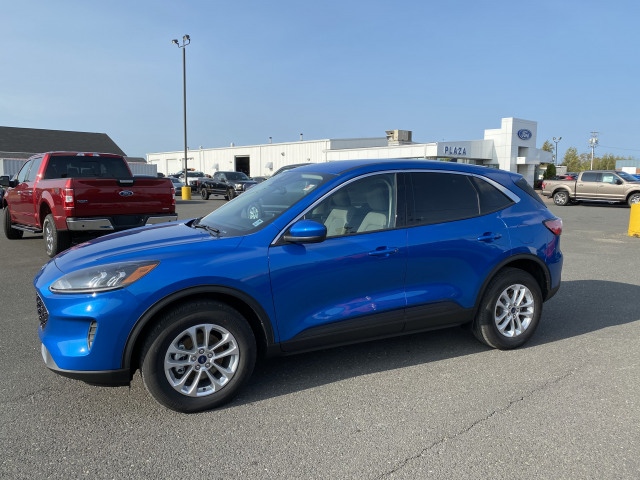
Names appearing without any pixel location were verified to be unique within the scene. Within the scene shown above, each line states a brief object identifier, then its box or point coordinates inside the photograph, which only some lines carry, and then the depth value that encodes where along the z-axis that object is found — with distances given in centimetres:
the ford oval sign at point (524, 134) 4575
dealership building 4281
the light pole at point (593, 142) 10443
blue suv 321
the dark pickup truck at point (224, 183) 2818
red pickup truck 837
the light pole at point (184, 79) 3239
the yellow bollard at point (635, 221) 1291
